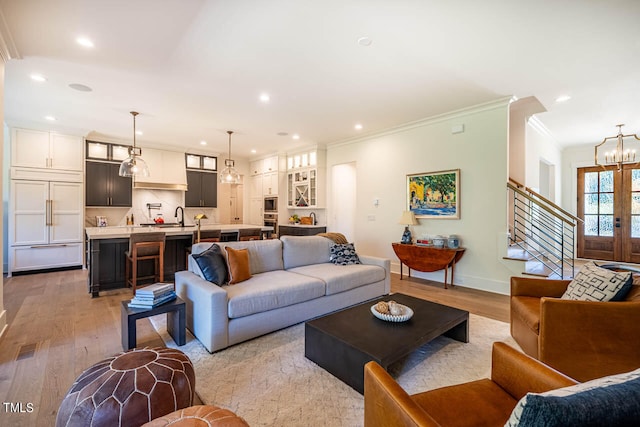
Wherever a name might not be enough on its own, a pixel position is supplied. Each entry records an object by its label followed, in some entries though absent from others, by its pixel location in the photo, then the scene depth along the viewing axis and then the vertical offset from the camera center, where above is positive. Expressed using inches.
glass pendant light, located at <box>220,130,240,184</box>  211.2 +28.1
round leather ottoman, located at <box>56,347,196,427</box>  49.4 -33.7
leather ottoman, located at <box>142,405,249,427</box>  43.1 -32.5
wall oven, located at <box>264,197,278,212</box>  310.3 +9.7
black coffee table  73.4 -35.0
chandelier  186.1 +53.6
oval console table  170.6 -27.4
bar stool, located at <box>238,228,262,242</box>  197.2 -15.0
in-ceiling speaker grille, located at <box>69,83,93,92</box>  145.1 +65.0
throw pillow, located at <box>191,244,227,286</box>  110.6 -21.5
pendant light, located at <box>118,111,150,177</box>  174.1 +27.9
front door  237.5 +1.6
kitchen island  154.3 -26.3
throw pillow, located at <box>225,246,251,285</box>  116.2 -22.4
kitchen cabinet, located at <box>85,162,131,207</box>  233.0 +21.9
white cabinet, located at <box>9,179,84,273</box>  199.6 -9.7
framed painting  179.5 +13.1
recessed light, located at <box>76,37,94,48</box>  104.2 +63.7
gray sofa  96.1 -30.7
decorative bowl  88.6 -32.5
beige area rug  67.2 -47.0
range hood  264.7 +40.2
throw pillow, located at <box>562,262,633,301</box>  76.7 -20.1
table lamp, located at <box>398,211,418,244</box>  193.5 -5.8
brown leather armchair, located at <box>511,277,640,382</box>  69.9 -31.4
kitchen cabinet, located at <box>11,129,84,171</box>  203.6 +46.4
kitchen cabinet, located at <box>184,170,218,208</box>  291.7 +23.9
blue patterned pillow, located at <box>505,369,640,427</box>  21.8 -15.4
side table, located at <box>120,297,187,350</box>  89.4 -35.8
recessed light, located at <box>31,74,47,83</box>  134.6 +65.0
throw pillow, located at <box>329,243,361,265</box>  153.6 -23.1
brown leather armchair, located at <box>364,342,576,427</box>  40.0 -29.8
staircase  158.1 -16.1
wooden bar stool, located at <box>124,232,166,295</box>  153.2 -21.6
